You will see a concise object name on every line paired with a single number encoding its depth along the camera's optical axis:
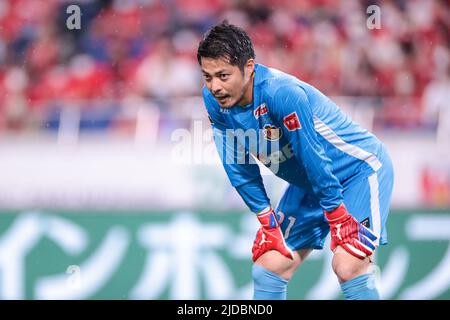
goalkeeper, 7.77
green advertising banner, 12.78
